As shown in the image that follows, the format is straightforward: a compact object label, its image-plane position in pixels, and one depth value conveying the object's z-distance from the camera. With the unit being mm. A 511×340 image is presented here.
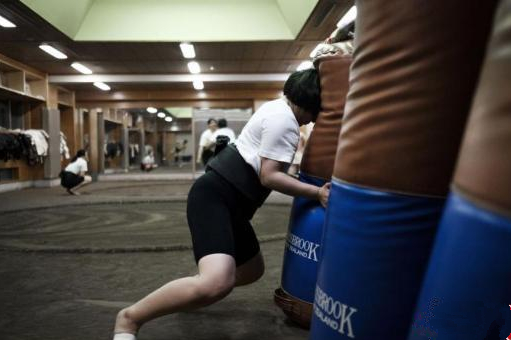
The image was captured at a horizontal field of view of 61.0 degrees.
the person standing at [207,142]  8617
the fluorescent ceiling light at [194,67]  9492
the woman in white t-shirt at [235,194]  1633
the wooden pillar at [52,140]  10250
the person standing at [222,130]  8172
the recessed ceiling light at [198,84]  11164
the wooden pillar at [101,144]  13234
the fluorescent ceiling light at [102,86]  11246
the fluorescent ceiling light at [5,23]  6176
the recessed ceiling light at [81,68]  9445
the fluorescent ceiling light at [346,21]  1927
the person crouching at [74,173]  8297
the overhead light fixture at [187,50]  7879
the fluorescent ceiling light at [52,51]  7844
